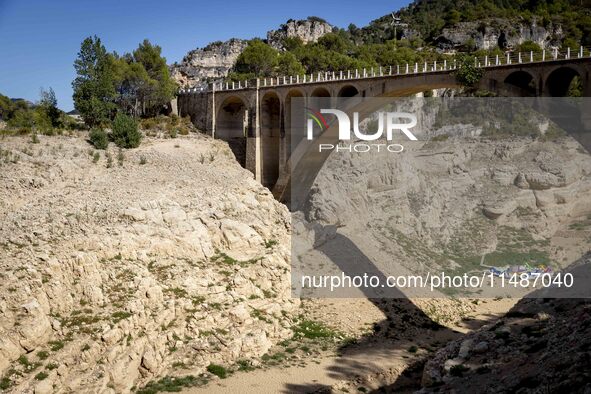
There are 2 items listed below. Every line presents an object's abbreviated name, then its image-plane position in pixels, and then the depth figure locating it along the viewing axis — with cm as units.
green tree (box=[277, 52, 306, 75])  6438
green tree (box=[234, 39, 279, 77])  6644
